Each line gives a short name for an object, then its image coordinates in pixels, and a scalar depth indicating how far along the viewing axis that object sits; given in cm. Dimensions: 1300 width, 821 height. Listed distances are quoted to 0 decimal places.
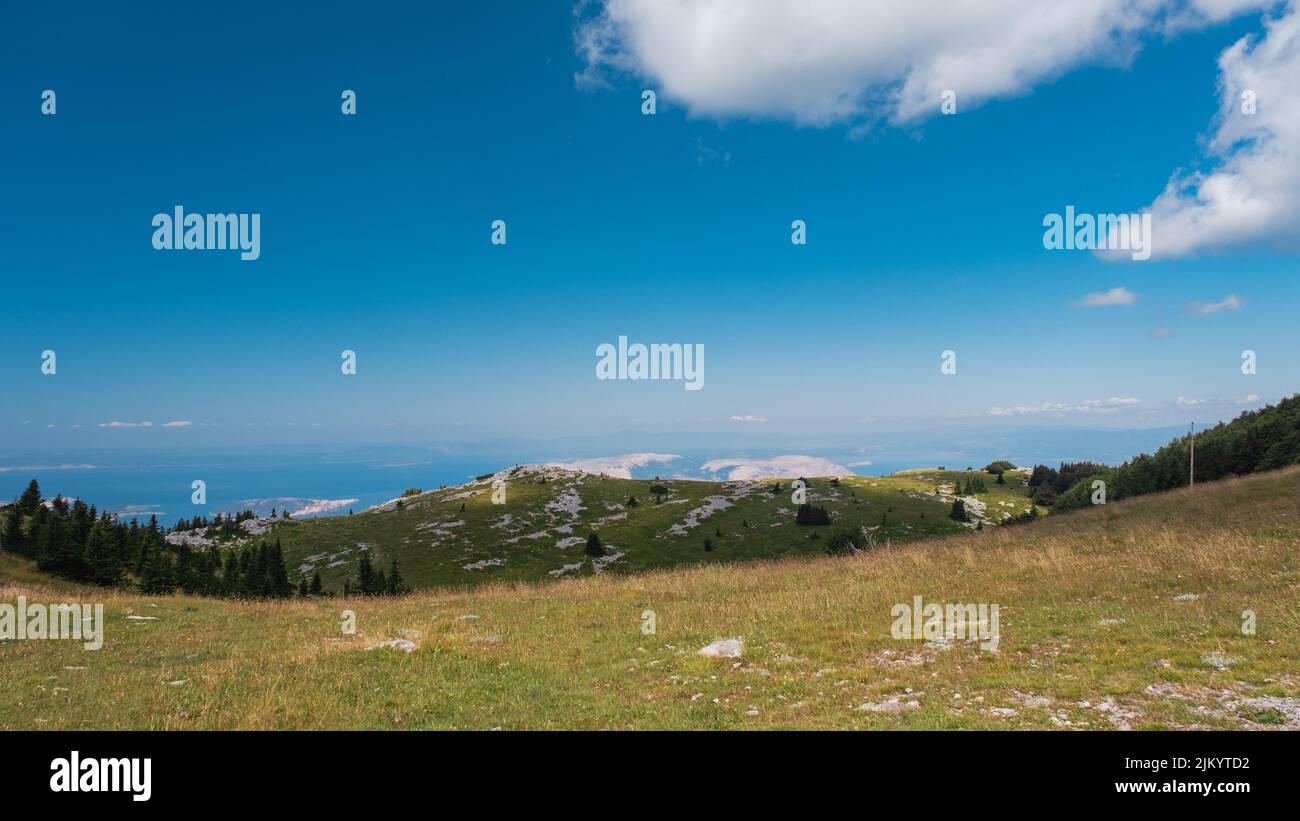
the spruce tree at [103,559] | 5547
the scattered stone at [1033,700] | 1132
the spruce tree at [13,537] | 5728
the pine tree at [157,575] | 5355
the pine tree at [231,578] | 6001
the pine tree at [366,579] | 5858
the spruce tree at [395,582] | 5753
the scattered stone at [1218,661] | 1216
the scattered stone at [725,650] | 1711
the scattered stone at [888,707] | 1170
